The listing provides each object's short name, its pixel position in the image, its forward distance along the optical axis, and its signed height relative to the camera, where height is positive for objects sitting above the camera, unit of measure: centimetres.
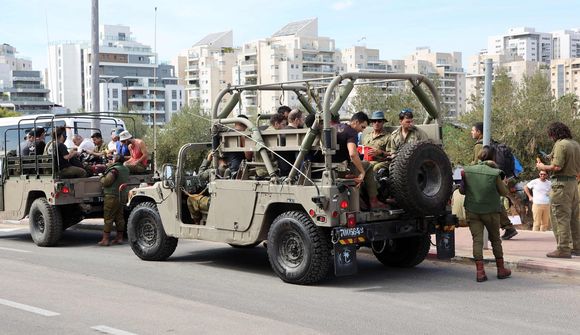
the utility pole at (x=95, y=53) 1893 +223
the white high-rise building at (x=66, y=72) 16988 +1569
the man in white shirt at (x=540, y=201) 1477 -121
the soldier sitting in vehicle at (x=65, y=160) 1377 -27
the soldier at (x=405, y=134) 1003 +7
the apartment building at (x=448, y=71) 19438 +1691
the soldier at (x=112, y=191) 1361 -82
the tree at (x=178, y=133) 7144 +91
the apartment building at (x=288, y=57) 15850 +1754
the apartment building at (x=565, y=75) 18350 +1485
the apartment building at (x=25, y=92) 15138 +1062
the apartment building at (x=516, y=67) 19236 +1737
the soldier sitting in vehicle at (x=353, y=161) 918 -24
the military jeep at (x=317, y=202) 903 -74
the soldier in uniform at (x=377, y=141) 1012 -1
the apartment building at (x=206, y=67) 17050 +1700
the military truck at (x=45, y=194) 1370 -89
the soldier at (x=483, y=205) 947 -81
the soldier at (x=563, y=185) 1059 -65
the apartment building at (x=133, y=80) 15075 +1297
